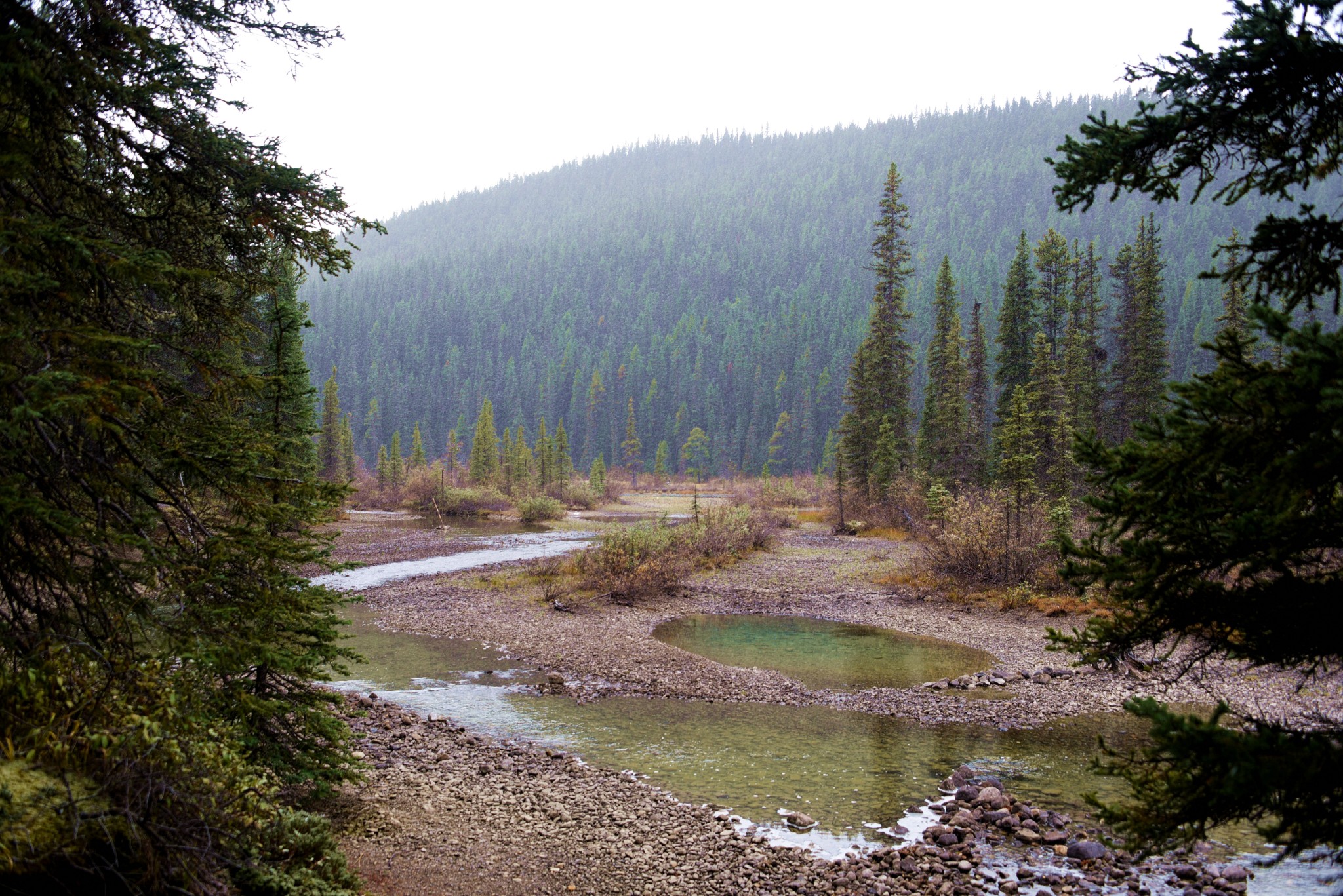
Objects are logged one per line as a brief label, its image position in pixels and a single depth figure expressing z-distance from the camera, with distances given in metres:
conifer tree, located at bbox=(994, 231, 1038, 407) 40.16
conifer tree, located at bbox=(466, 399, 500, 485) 65.75
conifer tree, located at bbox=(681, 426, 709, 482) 105.88
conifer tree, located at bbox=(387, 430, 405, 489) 63.75
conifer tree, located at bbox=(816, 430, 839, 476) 77.95
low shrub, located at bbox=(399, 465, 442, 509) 56.81
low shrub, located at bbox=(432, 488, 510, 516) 54.44
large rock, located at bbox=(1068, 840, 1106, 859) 7.36
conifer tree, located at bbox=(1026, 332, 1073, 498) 28.97
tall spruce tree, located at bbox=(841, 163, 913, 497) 41.09
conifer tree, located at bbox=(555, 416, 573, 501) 66.75
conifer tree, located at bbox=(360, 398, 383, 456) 126.31
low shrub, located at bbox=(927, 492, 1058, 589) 21.95
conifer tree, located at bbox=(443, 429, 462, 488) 84.62
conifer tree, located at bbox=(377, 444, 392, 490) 63.96
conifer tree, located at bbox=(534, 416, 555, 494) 66.75
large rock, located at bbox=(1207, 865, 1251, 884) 6.98
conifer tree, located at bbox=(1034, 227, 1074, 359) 43.88
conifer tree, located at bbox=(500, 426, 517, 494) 63.78
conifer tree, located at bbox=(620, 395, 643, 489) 102.06
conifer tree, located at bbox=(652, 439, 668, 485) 99.50
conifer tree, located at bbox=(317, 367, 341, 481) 53.97
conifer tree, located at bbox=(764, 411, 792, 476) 108.44
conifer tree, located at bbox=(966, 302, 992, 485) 38.66
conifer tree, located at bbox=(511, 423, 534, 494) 62.64
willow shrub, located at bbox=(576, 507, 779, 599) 22.48
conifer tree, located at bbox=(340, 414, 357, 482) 58.81
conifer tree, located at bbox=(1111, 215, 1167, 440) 42.22
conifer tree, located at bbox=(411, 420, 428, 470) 68.23
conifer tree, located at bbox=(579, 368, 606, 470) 123.56
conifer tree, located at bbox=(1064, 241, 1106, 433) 41.28
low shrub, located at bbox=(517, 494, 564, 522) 52.22
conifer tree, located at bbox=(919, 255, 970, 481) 38.94
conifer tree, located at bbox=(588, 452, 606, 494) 69.00
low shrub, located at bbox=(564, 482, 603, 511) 64.69
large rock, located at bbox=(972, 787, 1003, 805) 8.64
